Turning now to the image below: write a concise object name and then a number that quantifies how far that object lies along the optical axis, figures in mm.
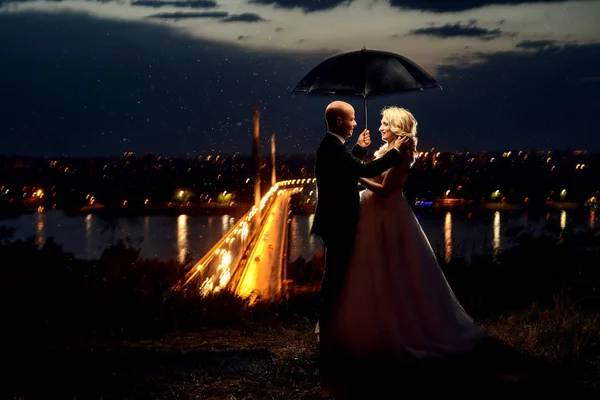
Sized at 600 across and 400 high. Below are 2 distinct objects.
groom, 6746
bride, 6773
